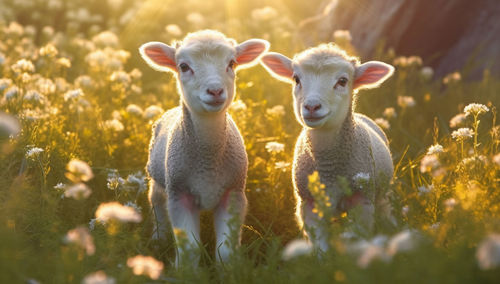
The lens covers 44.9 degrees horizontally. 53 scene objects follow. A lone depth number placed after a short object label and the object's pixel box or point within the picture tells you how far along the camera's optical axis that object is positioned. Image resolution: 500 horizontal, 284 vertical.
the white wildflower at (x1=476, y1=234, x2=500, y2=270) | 1.98
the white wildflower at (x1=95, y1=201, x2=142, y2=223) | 2.57
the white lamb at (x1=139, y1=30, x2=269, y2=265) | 4.20
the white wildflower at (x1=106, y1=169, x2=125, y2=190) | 4.17
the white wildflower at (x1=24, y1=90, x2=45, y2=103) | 5.30
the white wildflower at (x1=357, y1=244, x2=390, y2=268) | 2.09
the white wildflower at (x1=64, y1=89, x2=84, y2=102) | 5.45
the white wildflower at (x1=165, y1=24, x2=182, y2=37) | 8.50
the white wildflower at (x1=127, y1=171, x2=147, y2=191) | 4.68
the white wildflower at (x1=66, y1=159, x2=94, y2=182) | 2.75
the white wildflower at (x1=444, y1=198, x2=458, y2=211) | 2.82
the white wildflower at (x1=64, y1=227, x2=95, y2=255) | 2.44
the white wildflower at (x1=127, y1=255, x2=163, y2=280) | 2.56
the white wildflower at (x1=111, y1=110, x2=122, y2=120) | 5.95
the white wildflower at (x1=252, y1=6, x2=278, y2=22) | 9.35
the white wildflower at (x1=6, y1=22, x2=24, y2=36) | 8.50
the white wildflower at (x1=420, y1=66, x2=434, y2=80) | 7.38
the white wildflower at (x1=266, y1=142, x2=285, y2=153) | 4.83
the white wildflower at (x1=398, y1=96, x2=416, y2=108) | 6.15
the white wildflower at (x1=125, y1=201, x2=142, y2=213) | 4.32
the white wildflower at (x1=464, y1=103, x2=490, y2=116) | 3.99
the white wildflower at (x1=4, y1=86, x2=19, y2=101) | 5.26
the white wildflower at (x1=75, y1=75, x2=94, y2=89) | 6.75
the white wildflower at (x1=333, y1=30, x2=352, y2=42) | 7.16
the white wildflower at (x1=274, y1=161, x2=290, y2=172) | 4.63
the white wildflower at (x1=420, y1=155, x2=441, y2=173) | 3.13
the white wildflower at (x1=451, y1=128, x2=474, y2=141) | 4.02
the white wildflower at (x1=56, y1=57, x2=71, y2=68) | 6.30
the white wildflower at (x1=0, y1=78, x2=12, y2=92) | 5.42
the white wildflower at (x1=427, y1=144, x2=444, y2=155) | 4.00
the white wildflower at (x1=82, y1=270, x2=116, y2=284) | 2.25
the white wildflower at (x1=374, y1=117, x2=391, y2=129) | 5.59
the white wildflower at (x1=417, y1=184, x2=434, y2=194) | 3.47
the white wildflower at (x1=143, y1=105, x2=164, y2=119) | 5.77
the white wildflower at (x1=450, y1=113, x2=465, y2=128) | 4.68
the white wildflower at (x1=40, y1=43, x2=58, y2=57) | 6.01
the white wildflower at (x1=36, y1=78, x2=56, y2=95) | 5.98
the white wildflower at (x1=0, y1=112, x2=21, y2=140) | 2.84
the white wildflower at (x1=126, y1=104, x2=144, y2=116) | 5.94
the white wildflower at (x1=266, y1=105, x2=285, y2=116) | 5.69
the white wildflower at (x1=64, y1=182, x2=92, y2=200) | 2.65
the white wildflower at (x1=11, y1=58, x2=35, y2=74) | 5.68
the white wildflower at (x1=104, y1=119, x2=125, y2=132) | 5.46
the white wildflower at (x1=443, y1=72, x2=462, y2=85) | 6.93
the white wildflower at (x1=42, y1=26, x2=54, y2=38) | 9.48
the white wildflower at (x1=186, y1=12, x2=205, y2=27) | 10.45
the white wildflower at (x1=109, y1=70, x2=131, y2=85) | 6.44
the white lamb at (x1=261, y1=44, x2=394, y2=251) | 4.03
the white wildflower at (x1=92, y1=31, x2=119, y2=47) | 8.44
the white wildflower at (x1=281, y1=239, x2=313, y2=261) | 2.35
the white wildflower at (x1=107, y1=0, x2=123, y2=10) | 12.72
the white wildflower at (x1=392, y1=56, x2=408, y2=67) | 7.12
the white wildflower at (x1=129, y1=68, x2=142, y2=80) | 6.87
